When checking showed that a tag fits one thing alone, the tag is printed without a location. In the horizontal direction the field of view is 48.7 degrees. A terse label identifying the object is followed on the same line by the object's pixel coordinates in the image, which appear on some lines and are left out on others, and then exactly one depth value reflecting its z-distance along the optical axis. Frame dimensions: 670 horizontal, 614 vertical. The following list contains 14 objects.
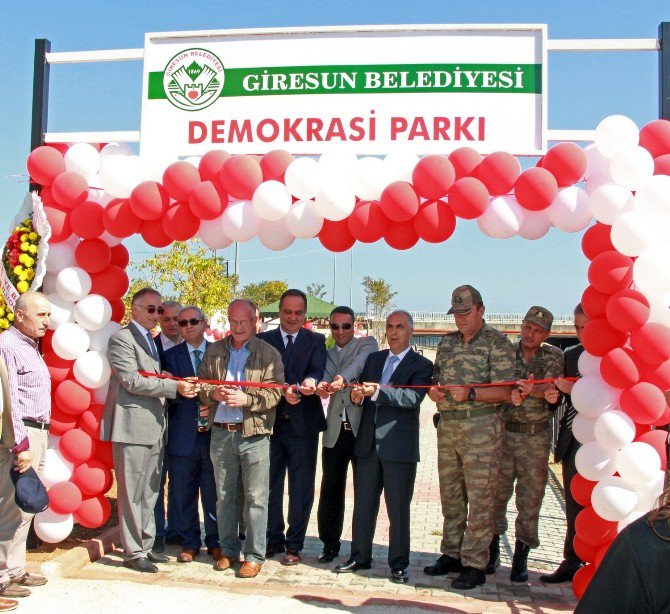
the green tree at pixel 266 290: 54.19
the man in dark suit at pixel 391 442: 5.37
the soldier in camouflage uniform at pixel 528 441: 5.37
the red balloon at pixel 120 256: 6.05
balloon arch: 4.40
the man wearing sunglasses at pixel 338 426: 5.72
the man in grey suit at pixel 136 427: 5.46
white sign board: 5.65
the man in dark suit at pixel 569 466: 5.42
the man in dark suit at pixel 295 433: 5.82
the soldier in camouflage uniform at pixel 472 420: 5.24
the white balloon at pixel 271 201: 5.10
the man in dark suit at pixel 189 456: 5.89
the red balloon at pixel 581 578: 4.70
